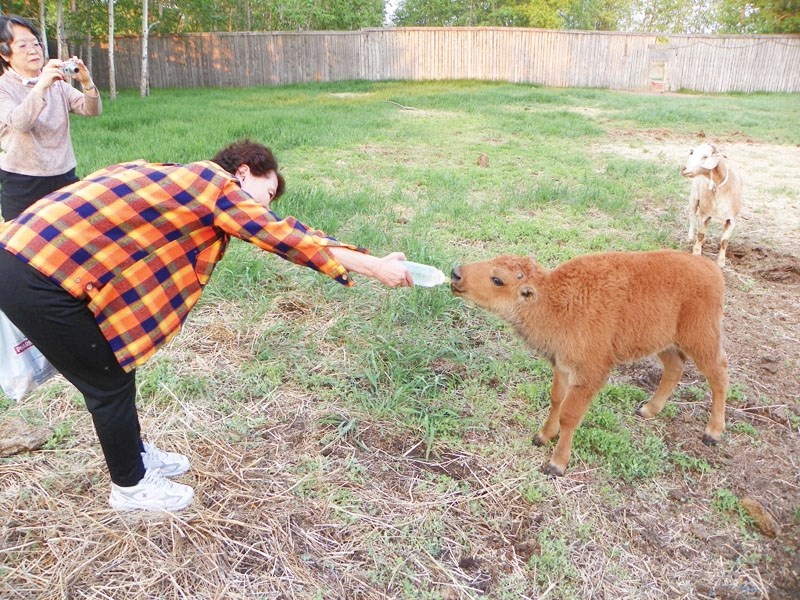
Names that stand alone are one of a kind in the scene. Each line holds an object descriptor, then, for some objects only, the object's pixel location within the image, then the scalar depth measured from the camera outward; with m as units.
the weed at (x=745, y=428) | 3.78
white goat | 6.71
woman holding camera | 4.18
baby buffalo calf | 3.36
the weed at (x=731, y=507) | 3.08
